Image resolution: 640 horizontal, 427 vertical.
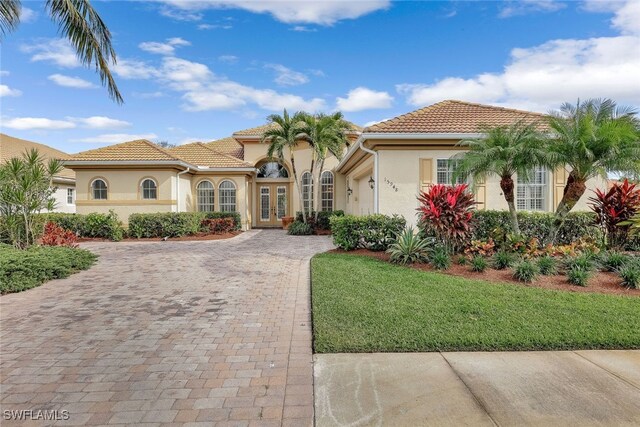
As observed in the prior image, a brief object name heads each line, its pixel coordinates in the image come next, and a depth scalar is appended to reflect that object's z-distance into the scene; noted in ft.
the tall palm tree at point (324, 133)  56.34
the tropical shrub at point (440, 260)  25.70
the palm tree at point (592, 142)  26.30
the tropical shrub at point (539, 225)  32.94
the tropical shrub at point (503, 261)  25.07
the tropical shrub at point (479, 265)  24.49
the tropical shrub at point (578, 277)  21.35
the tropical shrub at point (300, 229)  58.23
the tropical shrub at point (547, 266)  23.40
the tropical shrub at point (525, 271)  22.17
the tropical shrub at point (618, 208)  28.32
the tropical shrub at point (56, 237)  32.48
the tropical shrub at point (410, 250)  27.68
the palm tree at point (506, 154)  27.71
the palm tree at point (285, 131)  56.90
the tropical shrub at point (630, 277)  20.66
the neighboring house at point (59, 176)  72.13
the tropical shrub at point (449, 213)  27.07
